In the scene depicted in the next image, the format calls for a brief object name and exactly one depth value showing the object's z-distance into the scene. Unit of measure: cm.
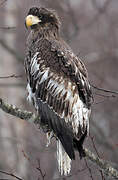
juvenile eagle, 1220
